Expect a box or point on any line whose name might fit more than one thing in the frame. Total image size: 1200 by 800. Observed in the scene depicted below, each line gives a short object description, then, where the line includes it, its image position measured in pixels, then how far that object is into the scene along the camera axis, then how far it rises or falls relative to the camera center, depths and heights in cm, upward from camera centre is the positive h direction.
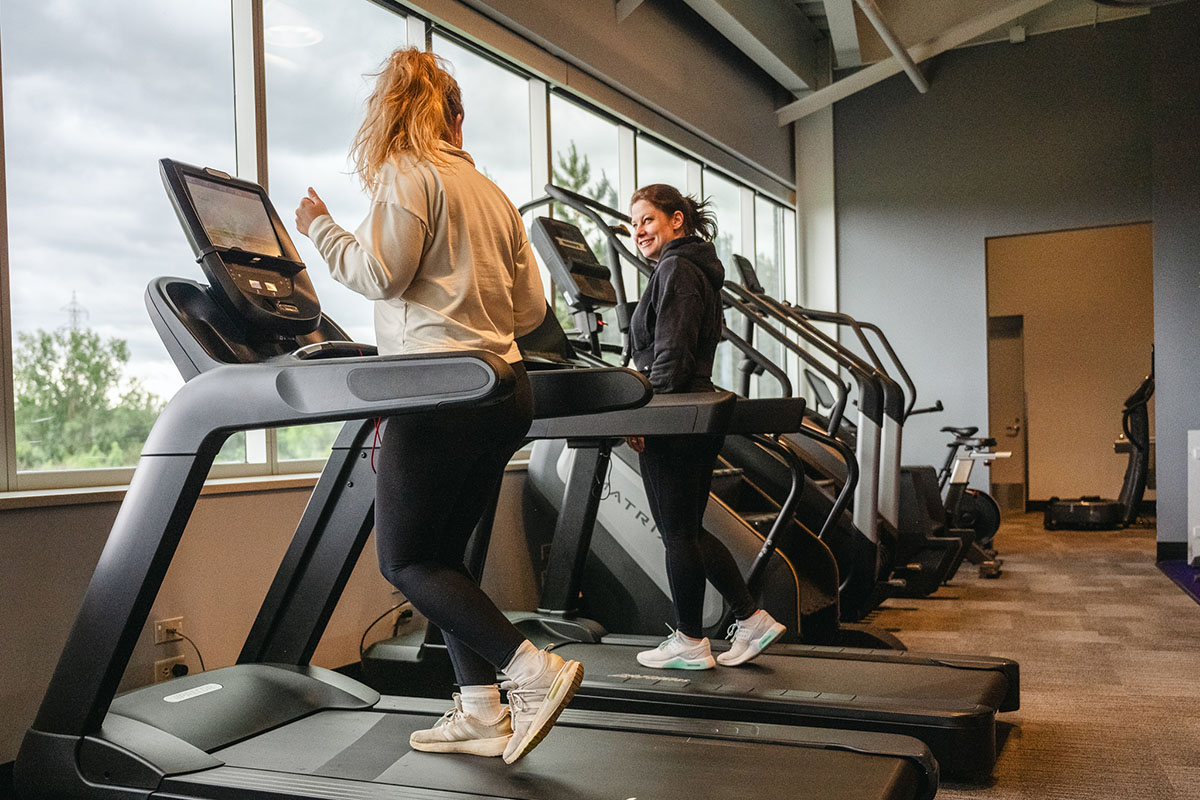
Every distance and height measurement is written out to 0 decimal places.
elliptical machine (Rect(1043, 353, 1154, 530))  821 -93
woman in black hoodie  292 -12
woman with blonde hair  197 +13
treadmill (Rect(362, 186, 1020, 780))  259 -81
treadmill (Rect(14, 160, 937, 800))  198 -68
